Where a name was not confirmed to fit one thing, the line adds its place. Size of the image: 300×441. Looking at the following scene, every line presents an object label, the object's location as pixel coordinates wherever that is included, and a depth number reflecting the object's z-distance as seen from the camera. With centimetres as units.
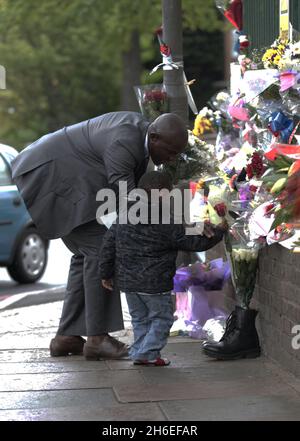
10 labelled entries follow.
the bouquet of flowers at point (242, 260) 1139
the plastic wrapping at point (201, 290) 1278
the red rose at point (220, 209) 1160
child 1073
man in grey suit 1156
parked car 2040
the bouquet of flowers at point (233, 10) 1544
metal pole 1354
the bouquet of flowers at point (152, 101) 1303
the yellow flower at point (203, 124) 1481
